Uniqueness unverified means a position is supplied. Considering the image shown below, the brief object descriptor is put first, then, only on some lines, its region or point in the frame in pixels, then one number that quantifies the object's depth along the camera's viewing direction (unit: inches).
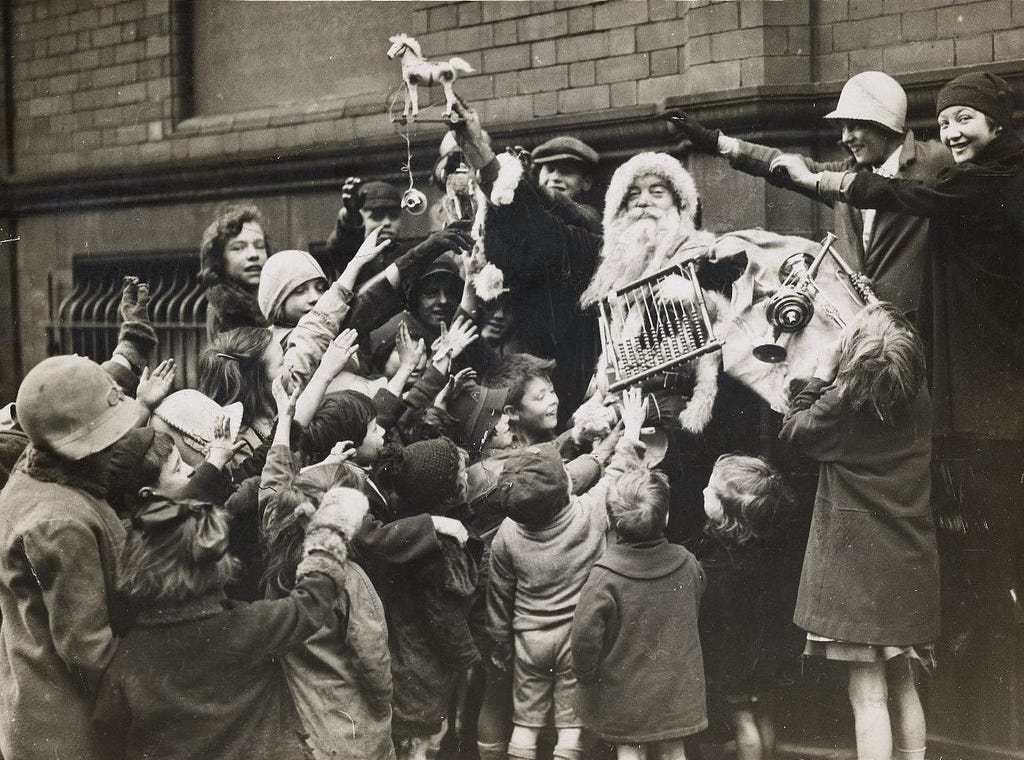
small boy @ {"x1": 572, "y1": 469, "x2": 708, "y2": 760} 220.1
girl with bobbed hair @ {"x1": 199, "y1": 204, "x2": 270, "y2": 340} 267.9
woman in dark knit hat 210.4
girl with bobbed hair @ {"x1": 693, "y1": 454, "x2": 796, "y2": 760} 225.3
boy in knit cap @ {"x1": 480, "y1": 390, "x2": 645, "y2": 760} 229.1
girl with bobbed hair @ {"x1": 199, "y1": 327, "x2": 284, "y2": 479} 259.6
